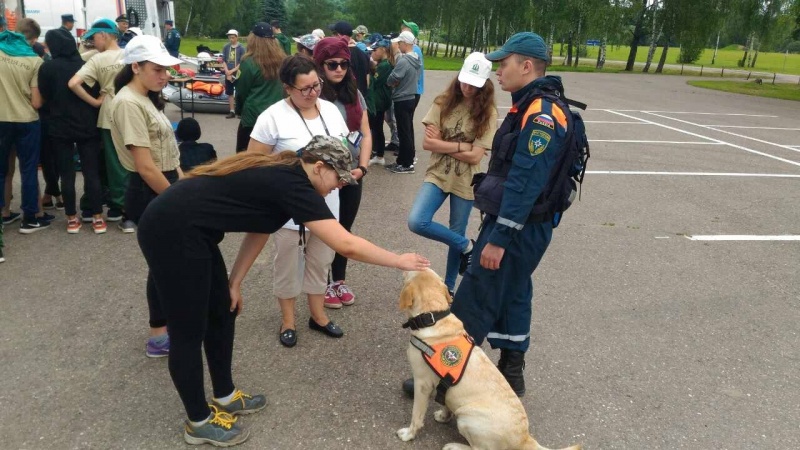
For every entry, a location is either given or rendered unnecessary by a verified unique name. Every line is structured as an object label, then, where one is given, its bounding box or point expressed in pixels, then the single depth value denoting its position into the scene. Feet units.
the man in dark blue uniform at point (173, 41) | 63.31
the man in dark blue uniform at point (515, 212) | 9.45
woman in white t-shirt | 11.77
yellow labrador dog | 8.70
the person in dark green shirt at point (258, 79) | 18.48
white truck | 43.47
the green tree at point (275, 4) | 155.88
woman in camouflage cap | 7.97
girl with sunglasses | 13.66
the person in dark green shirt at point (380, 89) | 29.32
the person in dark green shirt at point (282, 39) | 34.45
